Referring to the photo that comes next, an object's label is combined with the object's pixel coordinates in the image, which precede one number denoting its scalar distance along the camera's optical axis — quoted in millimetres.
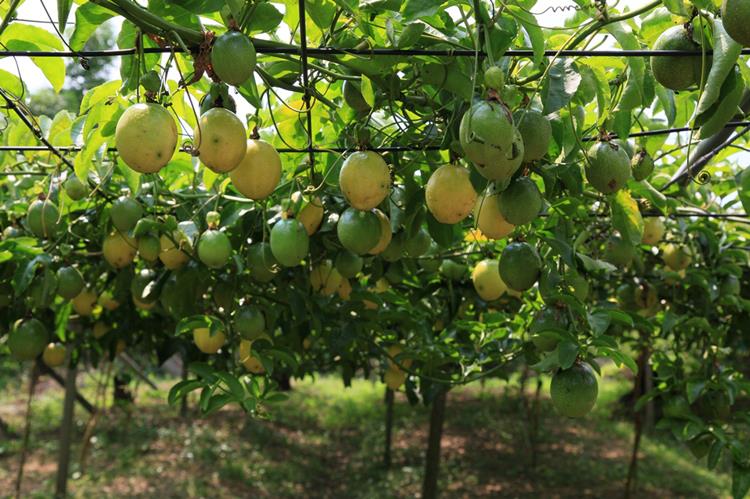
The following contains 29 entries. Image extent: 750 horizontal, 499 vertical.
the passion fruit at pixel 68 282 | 2268
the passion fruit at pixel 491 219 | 1377
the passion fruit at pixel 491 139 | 981
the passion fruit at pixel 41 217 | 2070
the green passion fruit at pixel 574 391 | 1409
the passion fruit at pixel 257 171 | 1307
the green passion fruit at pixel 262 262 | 1791
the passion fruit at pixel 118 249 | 2094
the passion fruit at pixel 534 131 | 1120
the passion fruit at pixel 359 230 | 1461
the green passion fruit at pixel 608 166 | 1247
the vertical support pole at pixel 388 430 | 6637
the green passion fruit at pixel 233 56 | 1017
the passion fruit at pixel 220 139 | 1146
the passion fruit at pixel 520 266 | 1602
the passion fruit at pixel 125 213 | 1947
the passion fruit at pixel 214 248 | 1764
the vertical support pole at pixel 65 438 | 4805
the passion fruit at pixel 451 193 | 1304
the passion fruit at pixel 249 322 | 1971
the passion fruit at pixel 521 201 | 1235
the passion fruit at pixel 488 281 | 2084
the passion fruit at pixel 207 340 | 2326
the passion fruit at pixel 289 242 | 1583
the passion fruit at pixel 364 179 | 1292
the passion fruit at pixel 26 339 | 2420
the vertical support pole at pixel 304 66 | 1056
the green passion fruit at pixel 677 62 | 1011
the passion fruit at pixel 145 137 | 1067
